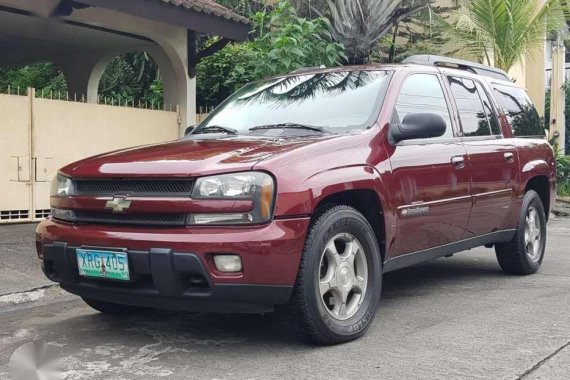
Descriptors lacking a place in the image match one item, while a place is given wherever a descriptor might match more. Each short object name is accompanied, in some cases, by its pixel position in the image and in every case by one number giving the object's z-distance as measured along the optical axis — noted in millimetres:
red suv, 3752
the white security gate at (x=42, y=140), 8156
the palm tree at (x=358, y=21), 11672
